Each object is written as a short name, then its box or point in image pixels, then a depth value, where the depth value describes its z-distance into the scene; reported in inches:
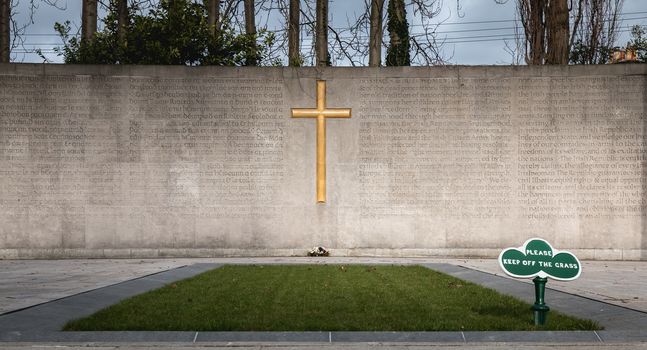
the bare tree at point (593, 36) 1259.8
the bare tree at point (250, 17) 965.8
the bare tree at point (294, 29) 932.6
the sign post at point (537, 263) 314.5
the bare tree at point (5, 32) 852.0
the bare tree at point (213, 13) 888.7
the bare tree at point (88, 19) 862.5
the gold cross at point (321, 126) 694.5
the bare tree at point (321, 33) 900.0
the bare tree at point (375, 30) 928.3
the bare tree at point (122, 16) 855.1
